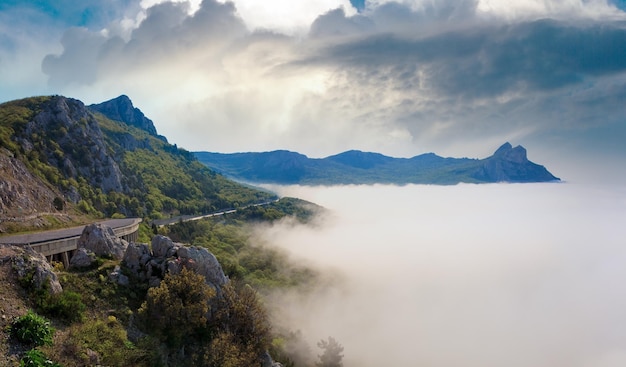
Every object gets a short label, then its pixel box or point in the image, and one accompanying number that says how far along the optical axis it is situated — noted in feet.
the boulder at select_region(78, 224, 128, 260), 182.29
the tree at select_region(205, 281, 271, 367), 149.59
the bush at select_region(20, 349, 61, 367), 96.58
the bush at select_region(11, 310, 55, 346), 105.81
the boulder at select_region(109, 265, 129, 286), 162.98
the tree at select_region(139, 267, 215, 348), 143.74
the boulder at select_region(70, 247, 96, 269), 164.04
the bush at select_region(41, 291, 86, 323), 124.06
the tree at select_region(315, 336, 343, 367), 315.58
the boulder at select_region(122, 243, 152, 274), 178.64
